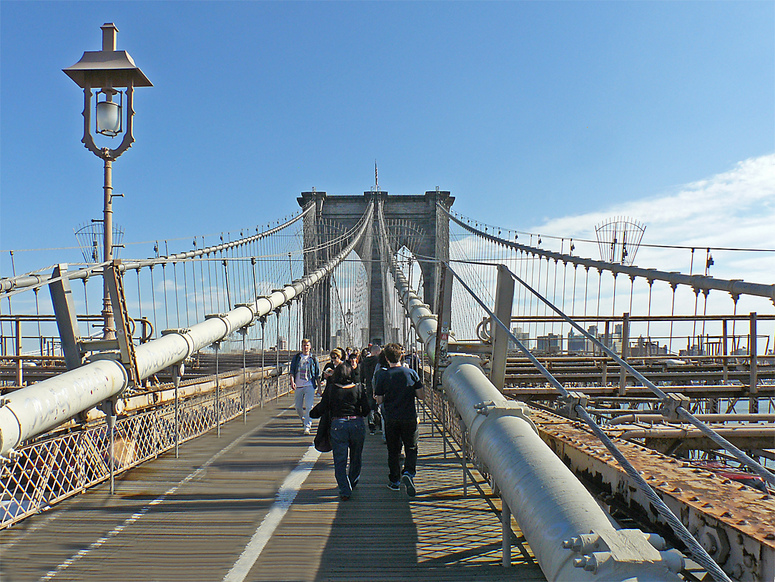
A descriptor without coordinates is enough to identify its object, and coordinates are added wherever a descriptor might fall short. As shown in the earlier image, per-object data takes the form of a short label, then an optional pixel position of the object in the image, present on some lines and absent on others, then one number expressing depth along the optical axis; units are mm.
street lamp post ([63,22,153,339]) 7988
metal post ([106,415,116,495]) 5255
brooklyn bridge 2541
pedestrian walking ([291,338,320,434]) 8469
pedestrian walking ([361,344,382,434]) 8758
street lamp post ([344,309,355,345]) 30750
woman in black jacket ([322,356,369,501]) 5227
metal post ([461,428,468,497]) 4957
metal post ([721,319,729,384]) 8742
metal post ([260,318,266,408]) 11023
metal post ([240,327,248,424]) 9366
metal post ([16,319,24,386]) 8508
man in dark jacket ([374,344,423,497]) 5289
